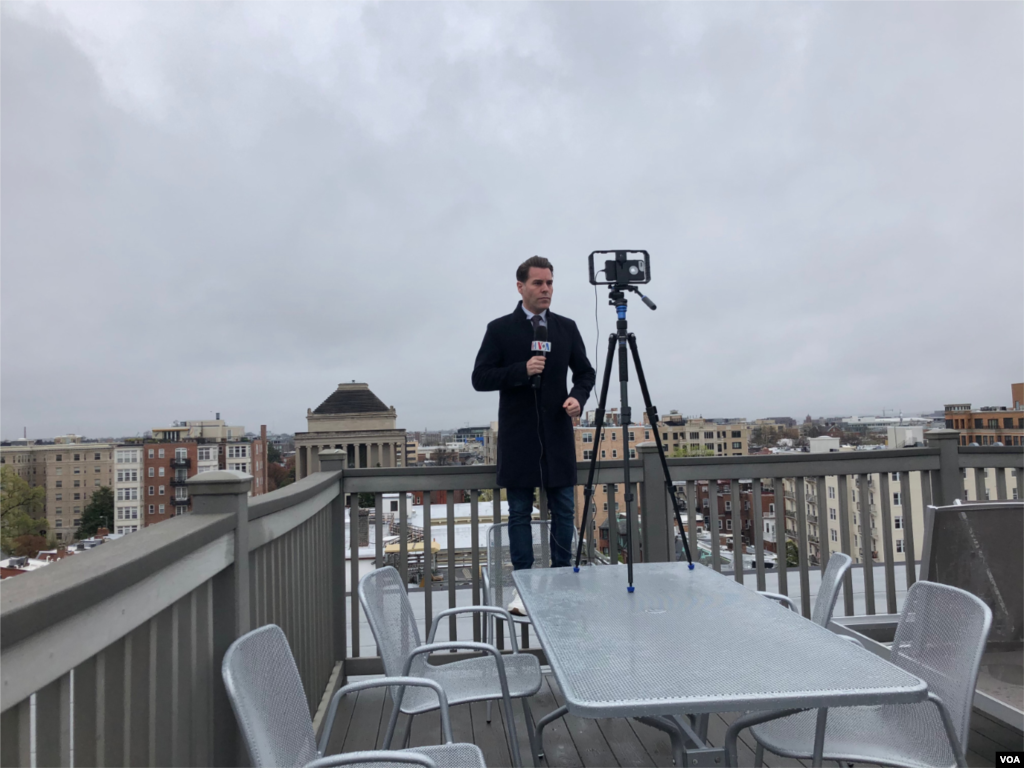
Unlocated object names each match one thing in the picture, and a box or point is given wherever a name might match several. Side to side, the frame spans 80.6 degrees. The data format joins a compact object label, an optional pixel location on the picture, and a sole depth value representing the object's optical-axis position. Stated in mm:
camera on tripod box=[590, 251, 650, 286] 2406
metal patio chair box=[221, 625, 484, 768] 991
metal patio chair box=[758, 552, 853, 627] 1858
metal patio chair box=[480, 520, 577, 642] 2721
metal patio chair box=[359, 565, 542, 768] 1679
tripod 2246
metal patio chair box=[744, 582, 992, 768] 1296
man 2631
